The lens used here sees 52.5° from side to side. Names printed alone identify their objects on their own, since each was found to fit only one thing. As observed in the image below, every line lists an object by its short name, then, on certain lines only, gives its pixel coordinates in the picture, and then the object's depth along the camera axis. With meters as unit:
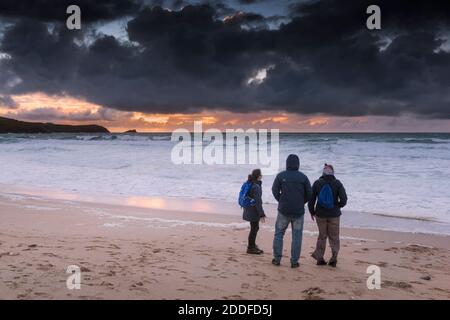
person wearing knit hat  7.44
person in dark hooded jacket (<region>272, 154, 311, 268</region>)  7.35
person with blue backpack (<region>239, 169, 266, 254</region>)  8.09
